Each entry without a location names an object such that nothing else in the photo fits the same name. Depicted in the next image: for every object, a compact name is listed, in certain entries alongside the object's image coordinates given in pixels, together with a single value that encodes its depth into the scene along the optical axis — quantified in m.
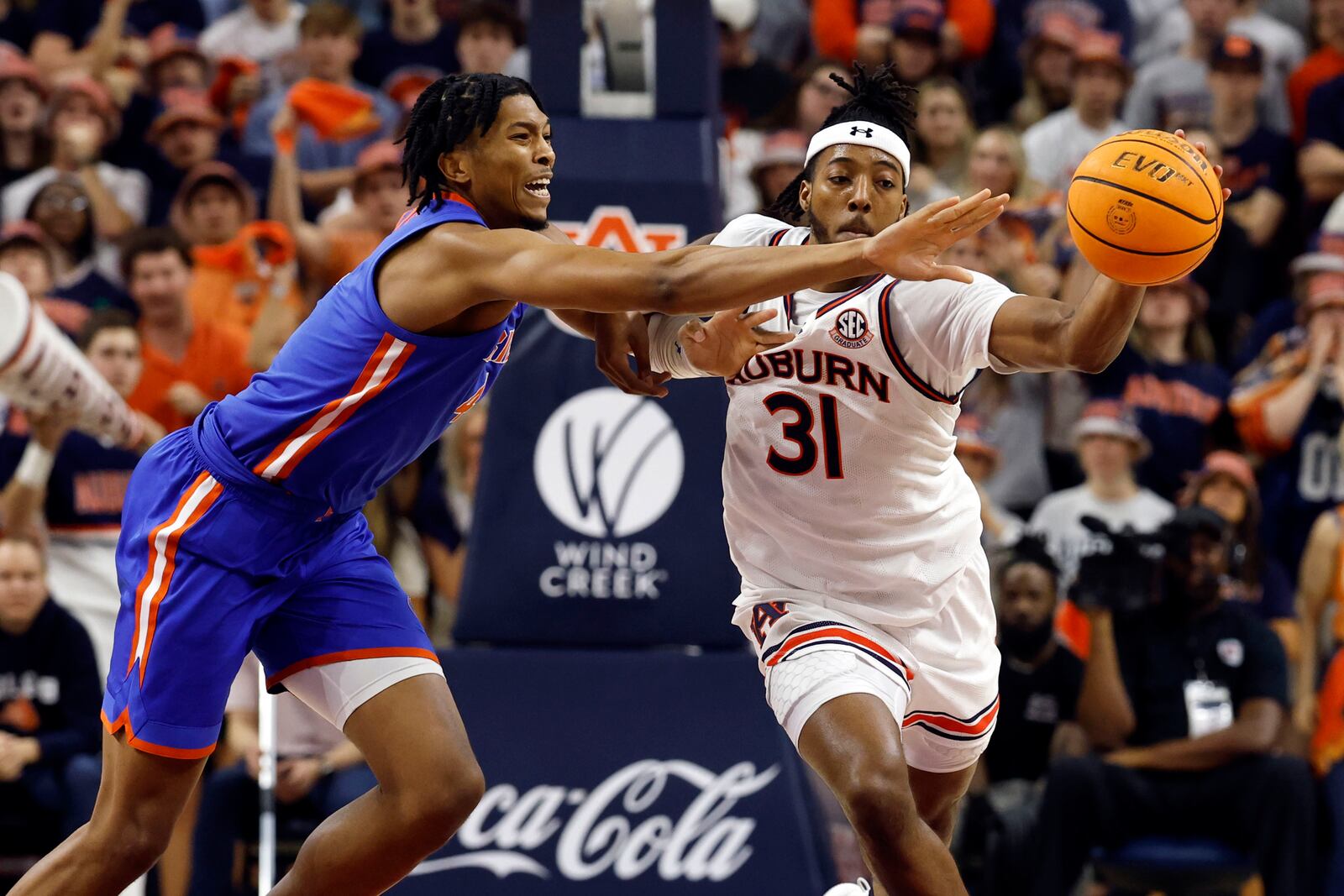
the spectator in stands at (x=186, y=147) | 18.58
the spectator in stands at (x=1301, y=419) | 15.80
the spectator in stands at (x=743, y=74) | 19.84
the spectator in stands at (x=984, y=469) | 15.38
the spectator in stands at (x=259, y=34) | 20.66
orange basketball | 7.93
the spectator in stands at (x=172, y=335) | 15.49
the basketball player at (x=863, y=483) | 8.67
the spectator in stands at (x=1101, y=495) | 15.32
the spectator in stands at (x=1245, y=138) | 18.78
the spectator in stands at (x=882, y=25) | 20.25
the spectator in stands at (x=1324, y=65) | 19.83
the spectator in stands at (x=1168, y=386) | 16.42
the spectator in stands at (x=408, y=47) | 20.69
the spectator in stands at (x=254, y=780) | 13.04
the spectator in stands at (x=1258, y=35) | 20.11
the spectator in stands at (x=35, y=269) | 16.27
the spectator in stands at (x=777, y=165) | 17.70
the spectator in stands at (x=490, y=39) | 19.23
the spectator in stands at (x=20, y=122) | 18.73
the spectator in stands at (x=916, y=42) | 19.42
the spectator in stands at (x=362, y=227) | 16.97
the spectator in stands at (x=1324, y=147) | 18.27
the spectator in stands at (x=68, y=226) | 17.48
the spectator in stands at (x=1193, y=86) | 19.31
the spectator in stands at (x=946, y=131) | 18.55
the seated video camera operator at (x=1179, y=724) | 13.39
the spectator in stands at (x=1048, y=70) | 19.72
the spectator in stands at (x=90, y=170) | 18.25
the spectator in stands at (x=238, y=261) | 16.28
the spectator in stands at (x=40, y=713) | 13.41
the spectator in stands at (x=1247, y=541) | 14.92
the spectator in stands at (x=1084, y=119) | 18.80
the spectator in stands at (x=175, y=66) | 19.86
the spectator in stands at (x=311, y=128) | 18.83
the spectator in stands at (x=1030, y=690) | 13.94
